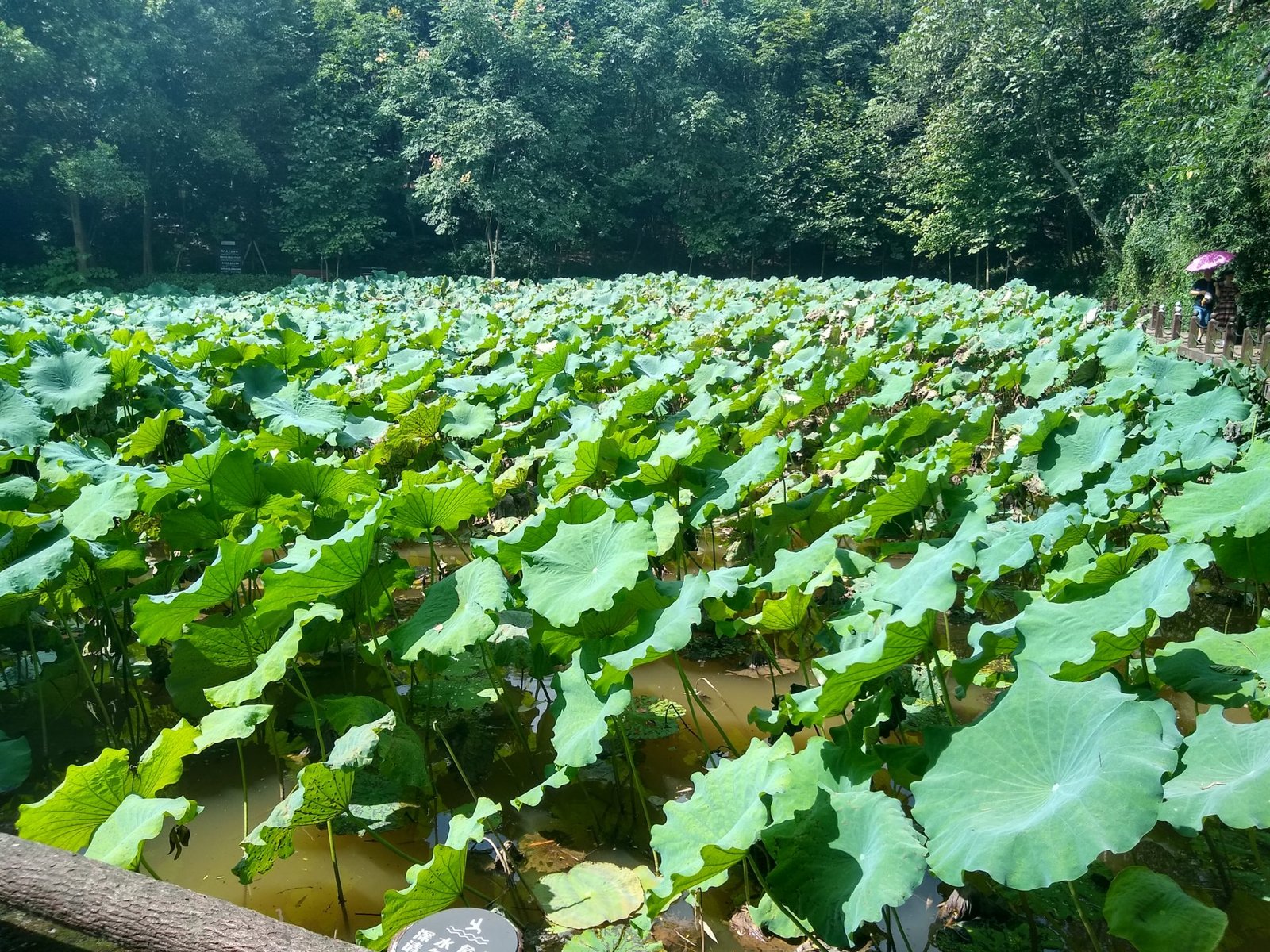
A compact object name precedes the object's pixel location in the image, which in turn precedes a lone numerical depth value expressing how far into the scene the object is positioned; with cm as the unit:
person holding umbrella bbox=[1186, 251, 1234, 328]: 1010
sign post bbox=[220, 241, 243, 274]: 2653
